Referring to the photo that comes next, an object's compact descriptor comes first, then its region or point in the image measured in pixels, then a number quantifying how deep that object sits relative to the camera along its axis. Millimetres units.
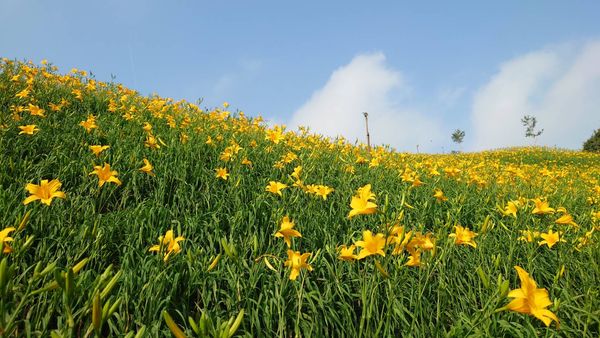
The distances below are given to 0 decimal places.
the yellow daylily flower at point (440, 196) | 2355
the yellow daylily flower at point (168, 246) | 1656
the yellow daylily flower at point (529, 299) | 1081
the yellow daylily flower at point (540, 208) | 2235
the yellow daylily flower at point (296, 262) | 1438
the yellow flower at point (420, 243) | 1391
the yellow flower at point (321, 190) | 2525
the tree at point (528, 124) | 55625
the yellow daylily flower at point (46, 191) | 1683
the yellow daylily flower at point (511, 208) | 2271
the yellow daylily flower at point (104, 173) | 2135
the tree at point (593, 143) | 28047
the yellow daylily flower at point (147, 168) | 2551
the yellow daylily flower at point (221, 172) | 3094
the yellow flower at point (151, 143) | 3243
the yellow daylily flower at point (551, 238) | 2115
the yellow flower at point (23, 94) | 3979
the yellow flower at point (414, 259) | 1453
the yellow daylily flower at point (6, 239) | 1249
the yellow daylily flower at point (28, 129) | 2941
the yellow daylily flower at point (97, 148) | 2525
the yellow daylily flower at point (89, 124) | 3436
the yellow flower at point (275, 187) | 2512
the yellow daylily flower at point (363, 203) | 1540
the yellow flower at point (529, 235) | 2038
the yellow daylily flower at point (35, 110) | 3419
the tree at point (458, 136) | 61094
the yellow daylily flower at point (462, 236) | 1721
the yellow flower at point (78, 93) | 4721
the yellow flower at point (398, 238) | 1331
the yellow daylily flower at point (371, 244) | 1372
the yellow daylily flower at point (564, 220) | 2242
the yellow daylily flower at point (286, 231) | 1574
